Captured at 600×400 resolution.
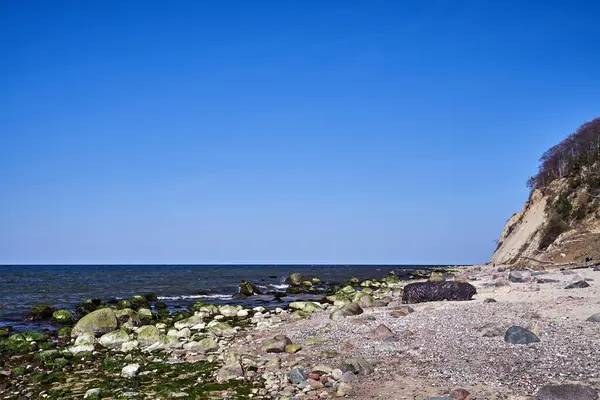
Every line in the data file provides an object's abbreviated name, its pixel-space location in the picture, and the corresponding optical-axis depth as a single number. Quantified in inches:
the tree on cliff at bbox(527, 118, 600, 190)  1868.8
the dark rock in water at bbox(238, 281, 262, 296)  1222.6
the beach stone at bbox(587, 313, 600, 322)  411.3
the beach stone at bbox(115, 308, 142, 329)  675.4
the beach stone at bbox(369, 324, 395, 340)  434.0
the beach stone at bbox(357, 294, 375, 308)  713.6
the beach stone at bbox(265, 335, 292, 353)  424.5
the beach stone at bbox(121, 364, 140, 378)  391.2
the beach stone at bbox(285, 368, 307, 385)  325.7
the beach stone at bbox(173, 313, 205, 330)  664.4
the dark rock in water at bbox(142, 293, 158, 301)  1127.5
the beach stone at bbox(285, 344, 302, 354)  418.0
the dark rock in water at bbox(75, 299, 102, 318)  876.4
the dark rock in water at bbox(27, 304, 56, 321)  801.6
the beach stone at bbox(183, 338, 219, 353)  479.1
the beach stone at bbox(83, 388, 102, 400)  332.8
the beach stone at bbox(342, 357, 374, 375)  327.3
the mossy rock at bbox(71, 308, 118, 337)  627.5
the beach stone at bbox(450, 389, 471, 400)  263.3
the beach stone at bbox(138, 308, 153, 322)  762.8
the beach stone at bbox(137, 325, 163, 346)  535.1
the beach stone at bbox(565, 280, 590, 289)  667.4
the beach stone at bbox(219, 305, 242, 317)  794.8
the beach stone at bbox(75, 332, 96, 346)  520.4
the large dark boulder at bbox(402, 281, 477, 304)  658.2
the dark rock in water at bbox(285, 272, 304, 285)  1740.7
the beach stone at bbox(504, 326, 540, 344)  360.8
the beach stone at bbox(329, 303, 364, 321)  595.5
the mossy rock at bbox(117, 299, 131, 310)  931.7
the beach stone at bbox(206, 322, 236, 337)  586.6
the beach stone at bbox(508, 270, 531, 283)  878.9
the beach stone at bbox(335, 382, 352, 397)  293.7
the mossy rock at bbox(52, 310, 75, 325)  765.3
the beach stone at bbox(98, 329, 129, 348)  533.0
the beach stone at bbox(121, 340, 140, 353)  499.2
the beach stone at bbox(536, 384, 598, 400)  243.3
